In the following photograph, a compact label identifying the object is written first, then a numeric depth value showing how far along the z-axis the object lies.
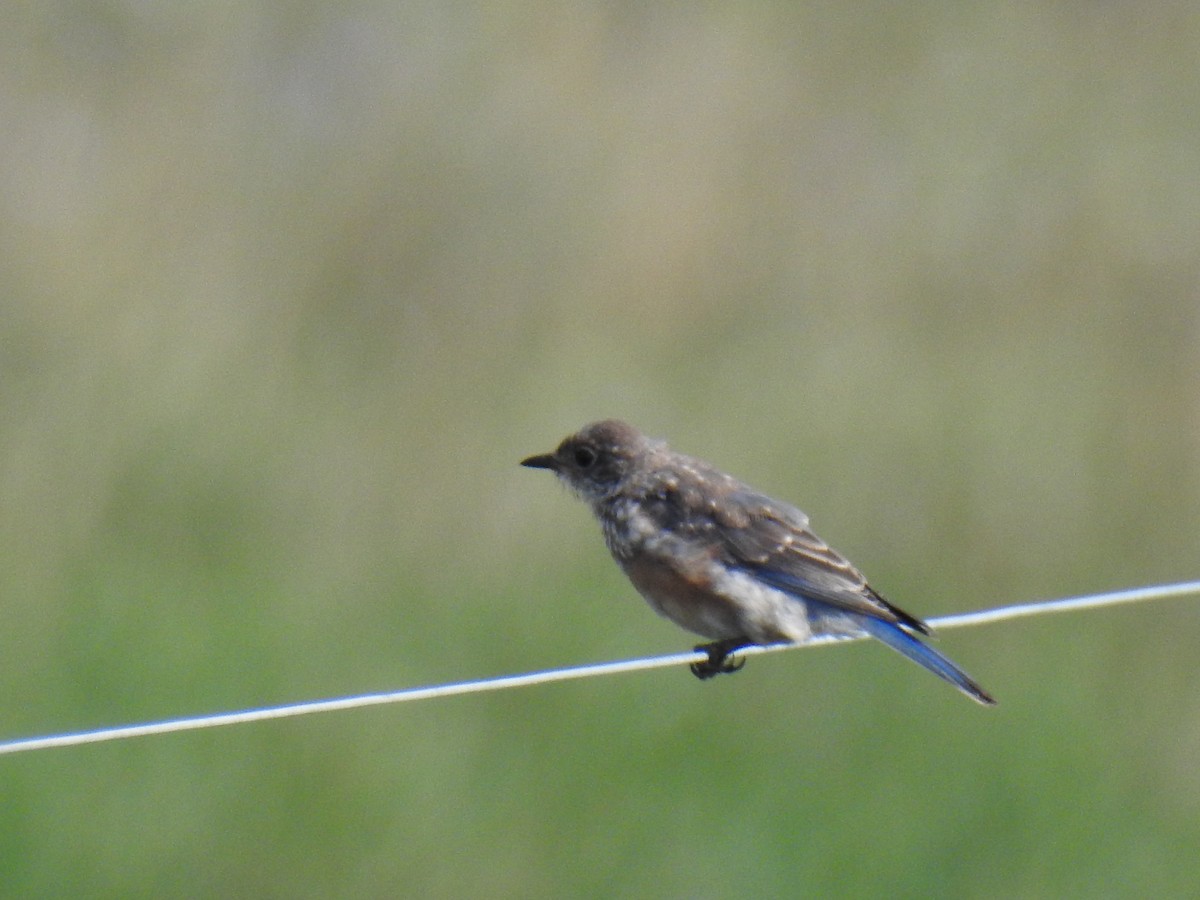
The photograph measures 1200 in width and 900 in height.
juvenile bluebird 11.16
